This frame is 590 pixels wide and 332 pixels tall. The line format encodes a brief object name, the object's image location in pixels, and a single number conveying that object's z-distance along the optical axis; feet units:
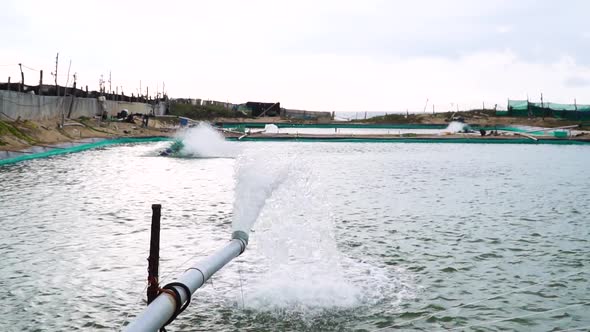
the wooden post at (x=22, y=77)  137.59
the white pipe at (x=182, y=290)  14.35
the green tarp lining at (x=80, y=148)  103.17
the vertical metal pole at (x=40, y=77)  140.26
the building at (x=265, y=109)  324.60
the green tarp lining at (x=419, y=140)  163.84
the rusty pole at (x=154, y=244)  18.40
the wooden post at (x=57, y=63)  162.40
